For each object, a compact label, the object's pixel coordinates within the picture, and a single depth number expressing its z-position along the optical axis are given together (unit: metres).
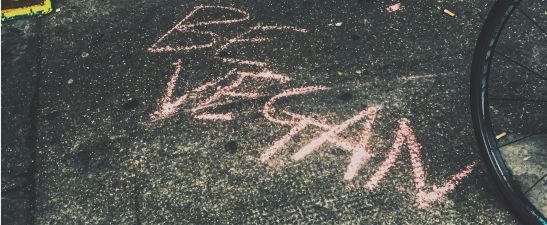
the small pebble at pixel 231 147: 2.40
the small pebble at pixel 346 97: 2.61
